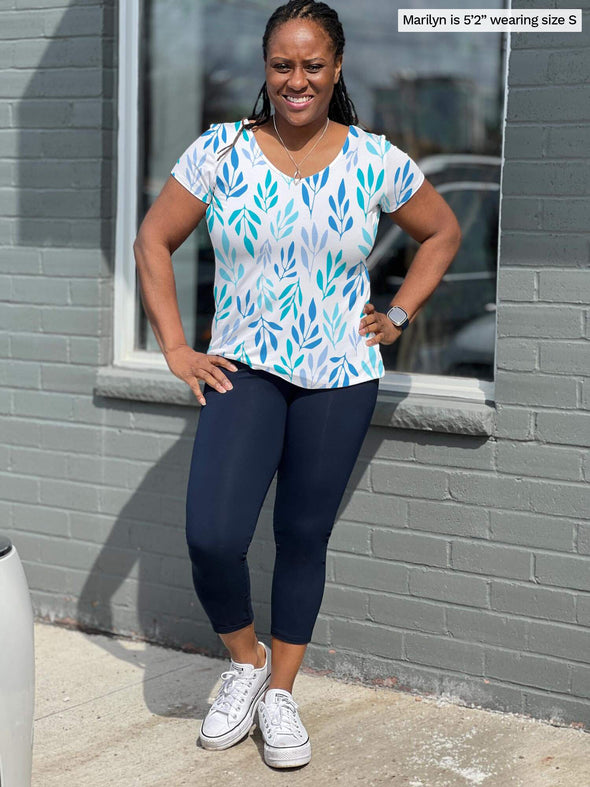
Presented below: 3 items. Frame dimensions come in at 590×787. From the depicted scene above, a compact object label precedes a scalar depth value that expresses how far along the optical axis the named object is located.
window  4.46
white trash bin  2.49
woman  3.17
